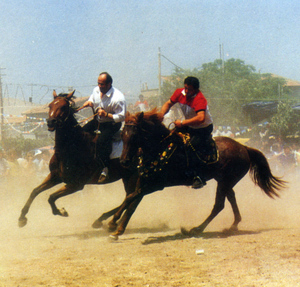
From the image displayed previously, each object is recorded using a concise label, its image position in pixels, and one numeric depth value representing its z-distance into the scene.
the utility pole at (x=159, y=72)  24.87
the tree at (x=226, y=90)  30.61
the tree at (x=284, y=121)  19.05
